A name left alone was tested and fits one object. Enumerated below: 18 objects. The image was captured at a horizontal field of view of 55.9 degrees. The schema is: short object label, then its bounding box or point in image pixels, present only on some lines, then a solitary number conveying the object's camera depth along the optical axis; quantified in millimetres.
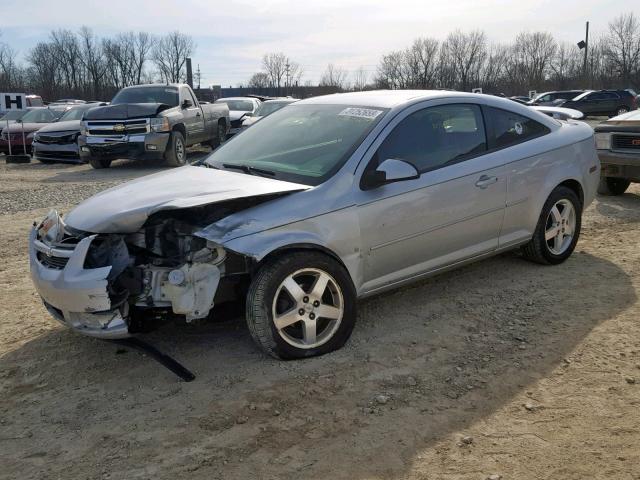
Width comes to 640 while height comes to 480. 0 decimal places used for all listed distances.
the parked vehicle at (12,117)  19844
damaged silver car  3443
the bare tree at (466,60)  73375
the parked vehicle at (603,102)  31969
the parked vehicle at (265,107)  15526
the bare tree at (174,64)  85438
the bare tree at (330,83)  70344
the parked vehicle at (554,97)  33869
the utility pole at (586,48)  59125
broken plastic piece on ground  3449
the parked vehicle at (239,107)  18580
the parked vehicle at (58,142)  15273
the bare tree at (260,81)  81188
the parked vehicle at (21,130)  18125
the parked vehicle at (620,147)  7824
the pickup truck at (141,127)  13156
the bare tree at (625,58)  67375
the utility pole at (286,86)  72500
